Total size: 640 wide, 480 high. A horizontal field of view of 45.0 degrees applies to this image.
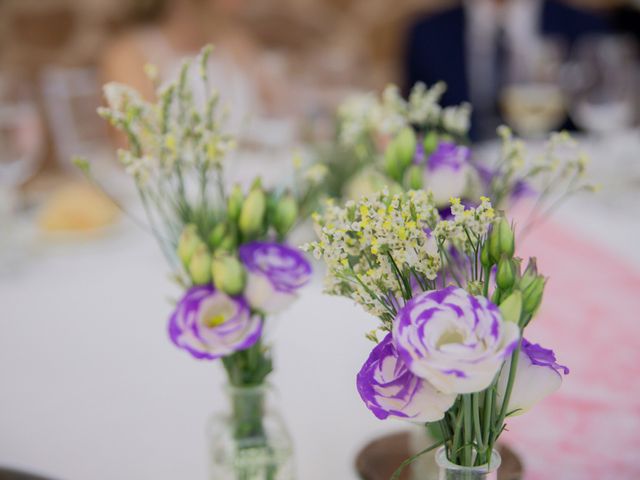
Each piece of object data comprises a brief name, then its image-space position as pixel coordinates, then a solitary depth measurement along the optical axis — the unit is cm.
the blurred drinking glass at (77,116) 154
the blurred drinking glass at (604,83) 143
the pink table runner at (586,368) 74
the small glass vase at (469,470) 45
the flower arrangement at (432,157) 61
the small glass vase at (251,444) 67
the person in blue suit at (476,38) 289
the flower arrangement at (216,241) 58
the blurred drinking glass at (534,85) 165
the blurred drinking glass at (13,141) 123
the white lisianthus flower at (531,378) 44
